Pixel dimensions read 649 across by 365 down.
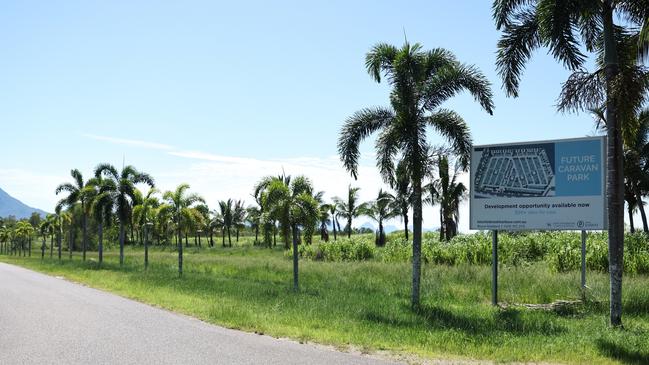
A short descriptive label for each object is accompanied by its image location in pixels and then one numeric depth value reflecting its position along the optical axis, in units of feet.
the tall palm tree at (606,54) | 40.63
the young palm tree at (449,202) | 157.28
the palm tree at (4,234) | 332.39
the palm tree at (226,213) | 328.29
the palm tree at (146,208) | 135.33
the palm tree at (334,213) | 255.50
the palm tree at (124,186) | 142.20
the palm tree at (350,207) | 248.73
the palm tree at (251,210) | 265.69
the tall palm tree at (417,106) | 57.26
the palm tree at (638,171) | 131.75
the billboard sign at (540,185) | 54.65
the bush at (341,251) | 139.54
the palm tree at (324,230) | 227.85
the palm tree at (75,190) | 165.89
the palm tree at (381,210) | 215.47
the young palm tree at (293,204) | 76.59
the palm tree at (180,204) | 112.88
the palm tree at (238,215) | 335.88
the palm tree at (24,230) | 276.21
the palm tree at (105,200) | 140.97
